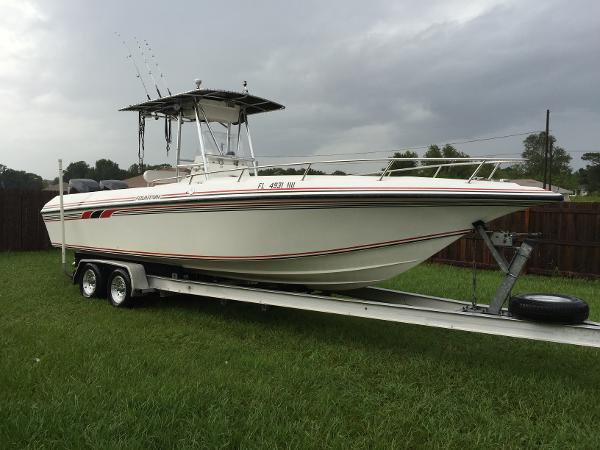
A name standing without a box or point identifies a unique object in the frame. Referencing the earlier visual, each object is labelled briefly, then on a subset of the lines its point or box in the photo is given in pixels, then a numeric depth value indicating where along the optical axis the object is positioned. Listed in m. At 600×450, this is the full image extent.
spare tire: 3.40
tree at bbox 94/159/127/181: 45.61
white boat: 4.03
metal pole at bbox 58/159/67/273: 7.02
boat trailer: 3.47
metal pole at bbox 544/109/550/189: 26.03
